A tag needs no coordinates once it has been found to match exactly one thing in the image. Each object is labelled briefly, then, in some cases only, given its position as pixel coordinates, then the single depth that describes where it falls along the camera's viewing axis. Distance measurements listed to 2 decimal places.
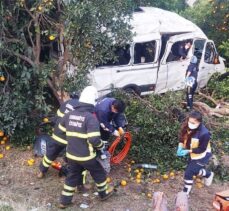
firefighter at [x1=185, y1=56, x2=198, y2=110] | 6.32
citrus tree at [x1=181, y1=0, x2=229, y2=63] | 8.31
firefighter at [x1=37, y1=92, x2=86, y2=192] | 3.98
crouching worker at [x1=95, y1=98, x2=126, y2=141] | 4.09
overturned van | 6.33
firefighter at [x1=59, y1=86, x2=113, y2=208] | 3.52
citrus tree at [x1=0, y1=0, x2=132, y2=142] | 4.32
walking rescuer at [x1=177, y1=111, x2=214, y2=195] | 3.82
